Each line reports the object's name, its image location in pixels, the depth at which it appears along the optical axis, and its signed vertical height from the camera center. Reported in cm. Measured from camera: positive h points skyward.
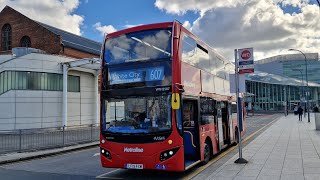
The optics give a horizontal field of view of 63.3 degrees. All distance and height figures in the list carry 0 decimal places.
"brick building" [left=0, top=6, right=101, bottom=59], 2983 +776
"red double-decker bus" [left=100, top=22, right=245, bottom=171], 675 +4
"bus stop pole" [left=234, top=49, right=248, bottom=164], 841 -49
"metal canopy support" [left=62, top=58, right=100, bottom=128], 2423 +341
